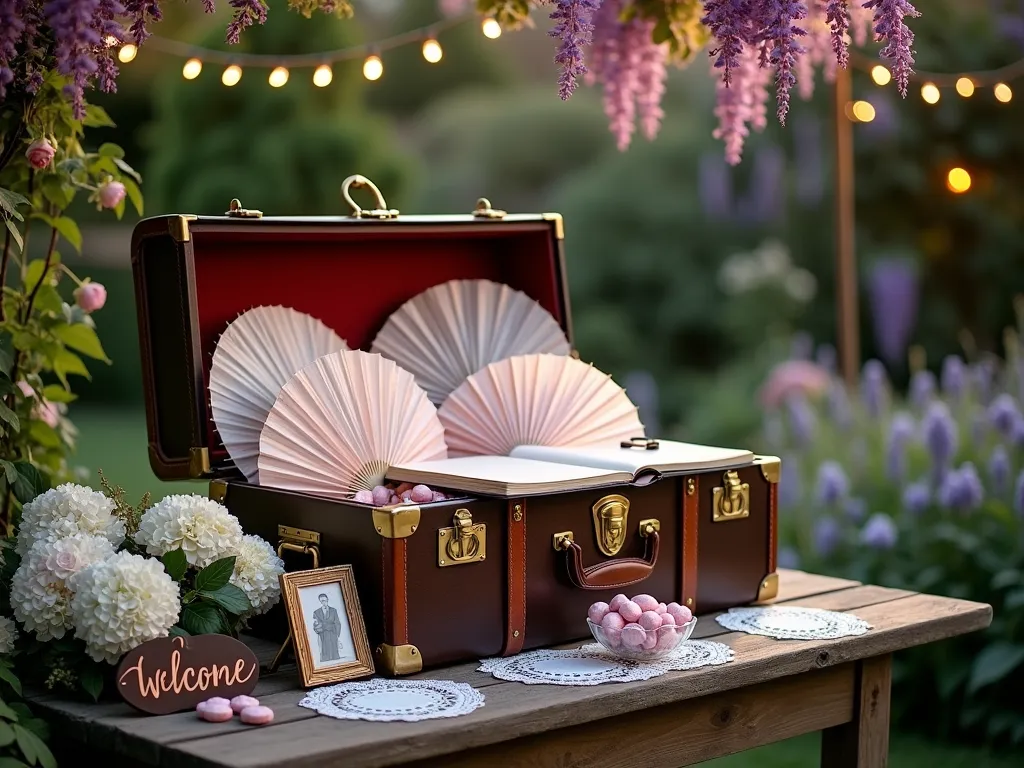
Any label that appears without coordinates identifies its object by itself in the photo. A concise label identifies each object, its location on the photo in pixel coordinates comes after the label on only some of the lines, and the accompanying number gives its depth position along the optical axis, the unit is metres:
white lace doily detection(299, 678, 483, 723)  1.92
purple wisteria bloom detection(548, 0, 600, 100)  2.23
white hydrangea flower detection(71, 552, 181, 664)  1.93
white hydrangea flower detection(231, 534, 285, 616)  2.17
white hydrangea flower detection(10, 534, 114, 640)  2.00
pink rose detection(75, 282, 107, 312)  2.68
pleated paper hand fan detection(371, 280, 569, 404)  2.94
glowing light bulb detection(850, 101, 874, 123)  3.67
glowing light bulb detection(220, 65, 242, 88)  3.13
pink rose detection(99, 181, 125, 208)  2.62
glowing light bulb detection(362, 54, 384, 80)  3.25
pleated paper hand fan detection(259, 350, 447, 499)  2.43
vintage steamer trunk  2.19
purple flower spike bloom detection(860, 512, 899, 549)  3.97
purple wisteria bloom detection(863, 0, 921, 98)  2.31
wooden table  1.82
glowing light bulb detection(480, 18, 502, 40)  2.94
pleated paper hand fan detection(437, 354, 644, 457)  2.78
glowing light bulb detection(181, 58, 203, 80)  3.19
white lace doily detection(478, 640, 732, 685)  2.13
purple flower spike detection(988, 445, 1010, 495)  3.99
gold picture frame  2.08
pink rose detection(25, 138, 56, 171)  2.39
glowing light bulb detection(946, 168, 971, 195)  3.68
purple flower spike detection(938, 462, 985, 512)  3.95
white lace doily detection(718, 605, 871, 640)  2.47
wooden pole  4.76
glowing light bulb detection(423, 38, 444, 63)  3.25
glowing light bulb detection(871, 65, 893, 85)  3.41
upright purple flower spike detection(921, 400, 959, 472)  4.09
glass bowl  2.20
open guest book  2.28
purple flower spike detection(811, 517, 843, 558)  4.27
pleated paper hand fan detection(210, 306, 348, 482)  2.53
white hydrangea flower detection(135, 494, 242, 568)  2.13
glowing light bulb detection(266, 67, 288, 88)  3.15
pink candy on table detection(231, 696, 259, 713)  1.92
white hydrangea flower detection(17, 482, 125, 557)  2.12
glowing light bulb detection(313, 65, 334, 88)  3.22
